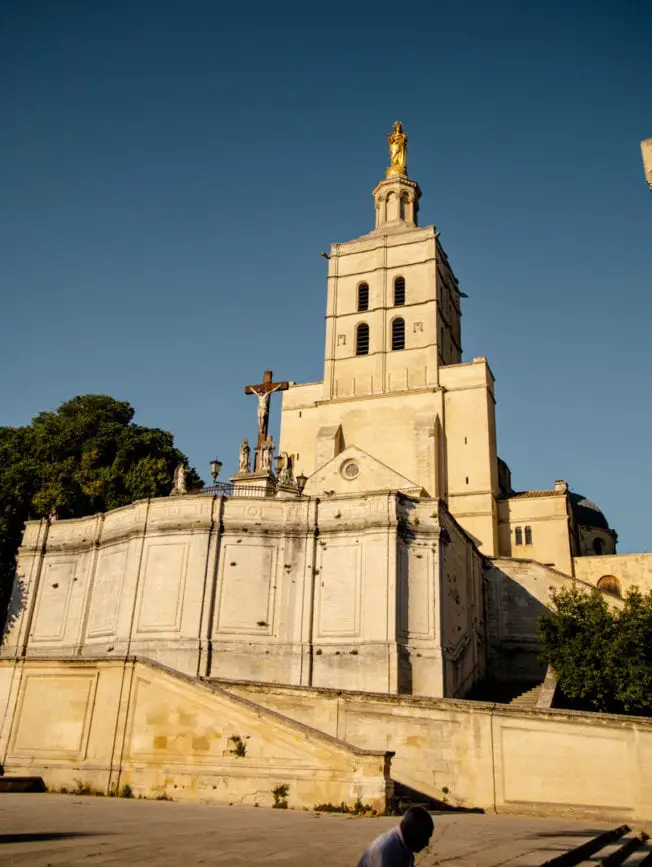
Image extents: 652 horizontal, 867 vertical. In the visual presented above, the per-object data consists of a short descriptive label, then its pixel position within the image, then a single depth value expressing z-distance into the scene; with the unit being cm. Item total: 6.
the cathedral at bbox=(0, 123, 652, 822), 1769
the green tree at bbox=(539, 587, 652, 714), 2719
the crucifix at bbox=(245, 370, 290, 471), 4357
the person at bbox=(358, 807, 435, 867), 603
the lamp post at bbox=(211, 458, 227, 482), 3581
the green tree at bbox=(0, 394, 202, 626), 4406
